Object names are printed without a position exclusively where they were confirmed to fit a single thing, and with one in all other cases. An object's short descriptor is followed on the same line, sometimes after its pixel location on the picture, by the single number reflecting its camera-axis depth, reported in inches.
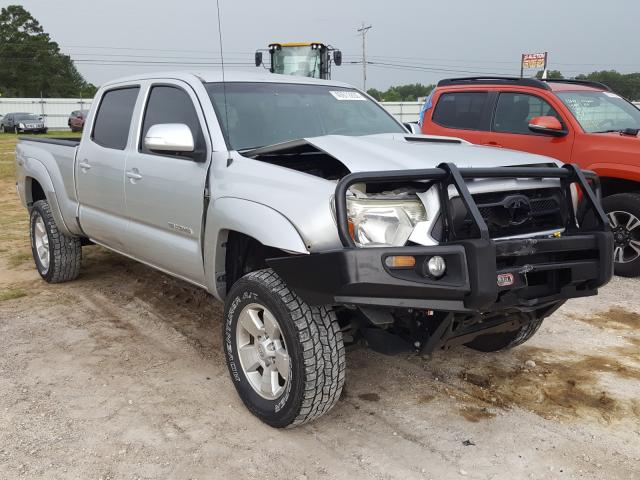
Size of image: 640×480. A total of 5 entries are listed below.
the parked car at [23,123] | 1446.9
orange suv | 243.6
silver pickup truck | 107.7
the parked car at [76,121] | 1414.1
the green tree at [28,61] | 2878.9
